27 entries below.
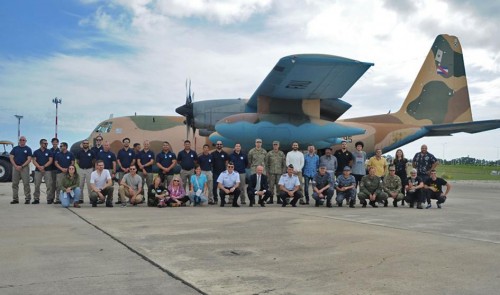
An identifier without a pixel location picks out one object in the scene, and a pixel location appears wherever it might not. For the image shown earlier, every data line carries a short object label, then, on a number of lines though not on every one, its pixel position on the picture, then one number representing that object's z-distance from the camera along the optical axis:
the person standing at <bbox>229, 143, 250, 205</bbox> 11.85
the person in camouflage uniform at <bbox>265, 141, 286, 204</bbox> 11.90
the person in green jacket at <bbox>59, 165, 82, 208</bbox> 10.47
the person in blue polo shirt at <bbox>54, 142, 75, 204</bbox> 11.22
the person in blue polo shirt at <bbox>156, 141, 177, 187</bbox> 11.82
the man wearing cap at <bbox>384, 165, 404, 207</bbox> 11.36
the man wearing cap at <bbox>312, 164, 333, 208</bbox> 11.17
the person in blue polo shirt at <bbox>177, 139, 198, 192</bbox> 11.88
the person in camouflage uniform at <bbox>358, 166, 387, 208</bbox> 11.20
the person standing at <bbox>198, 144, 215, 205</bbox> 11.76
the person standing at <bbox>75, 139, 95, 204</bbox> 11.45
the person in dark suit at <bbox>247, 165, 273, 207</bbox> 11.18
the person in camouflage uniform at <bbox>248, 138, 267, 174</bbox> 11.98
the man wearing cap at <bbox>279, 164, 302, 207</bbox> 11.12
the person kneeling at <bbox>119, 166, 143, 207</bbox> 10.97
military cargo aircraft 13.59
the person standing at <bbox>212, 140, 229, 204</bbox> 11.99
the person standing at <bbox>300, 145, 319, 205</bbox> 12.05
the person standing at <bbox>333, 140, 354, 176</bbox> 12.39
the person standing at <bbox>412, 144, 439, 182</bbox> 11.92
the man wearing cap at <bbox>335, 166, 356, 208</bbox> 11.23
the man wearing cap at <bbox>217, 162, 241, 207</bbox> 11.04
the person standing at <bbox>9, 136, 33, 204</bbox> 11.36
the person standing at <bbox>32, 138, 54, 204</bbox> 11.33
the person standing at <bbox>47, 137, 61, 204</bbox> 11.45
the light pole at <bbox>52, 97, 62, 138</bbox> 35.79
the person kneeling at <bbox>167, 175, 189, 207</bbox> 10.81
